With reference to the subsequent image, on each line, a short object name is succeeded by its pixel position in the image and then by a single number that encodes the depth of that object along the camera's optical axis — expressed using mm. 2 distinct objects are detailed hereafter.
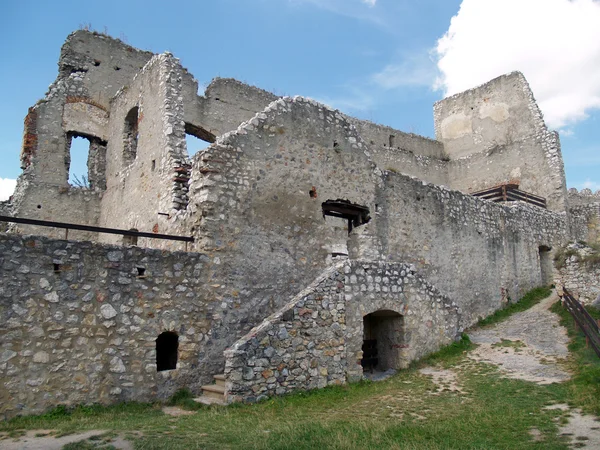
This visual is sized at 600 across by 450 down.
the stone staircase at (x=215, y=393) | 8336
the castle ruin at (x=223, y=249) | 7914
